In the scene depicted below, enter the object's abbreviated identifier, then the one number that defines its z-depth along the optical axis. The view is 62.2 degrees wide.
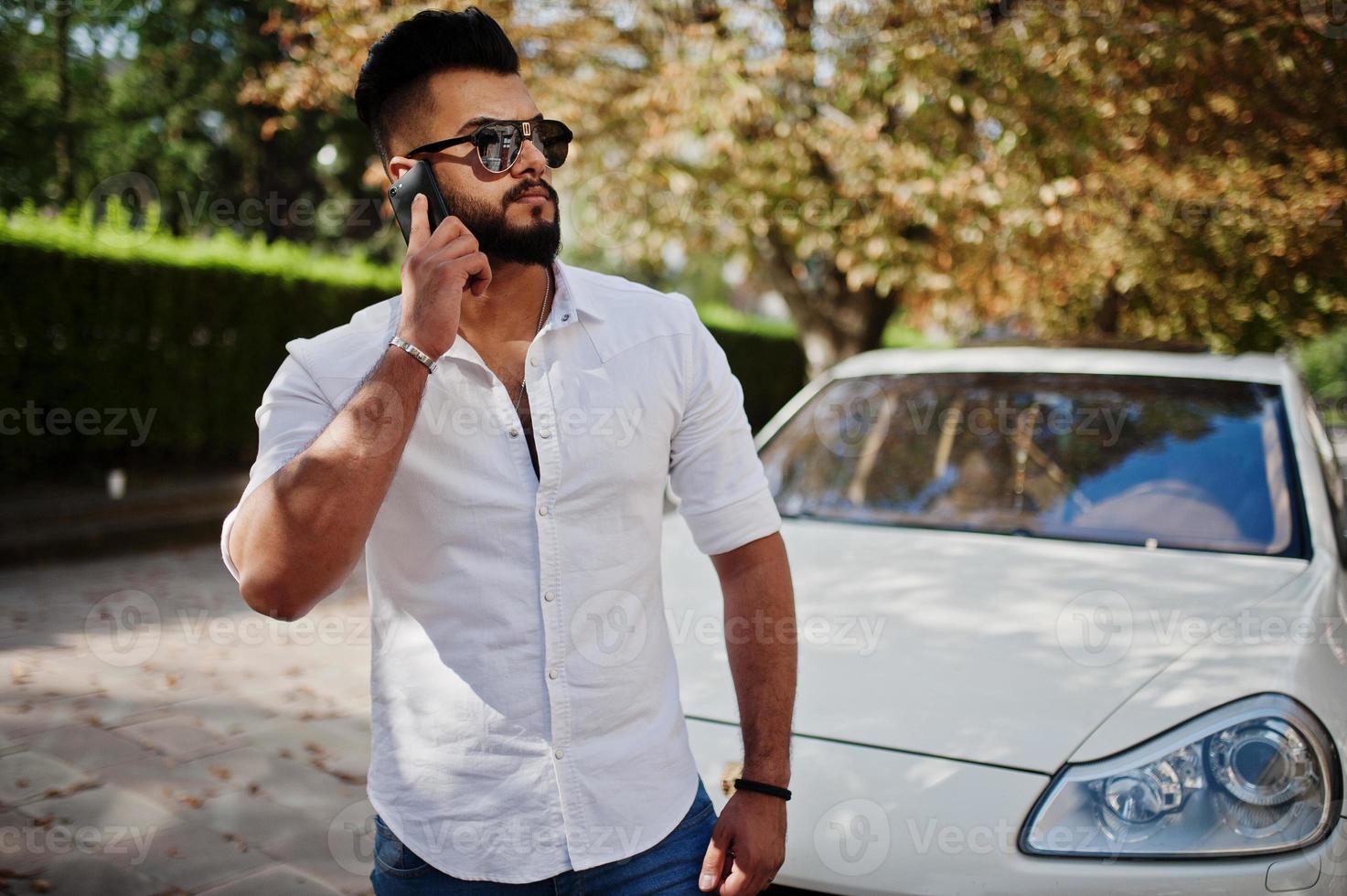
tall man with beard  1.58
